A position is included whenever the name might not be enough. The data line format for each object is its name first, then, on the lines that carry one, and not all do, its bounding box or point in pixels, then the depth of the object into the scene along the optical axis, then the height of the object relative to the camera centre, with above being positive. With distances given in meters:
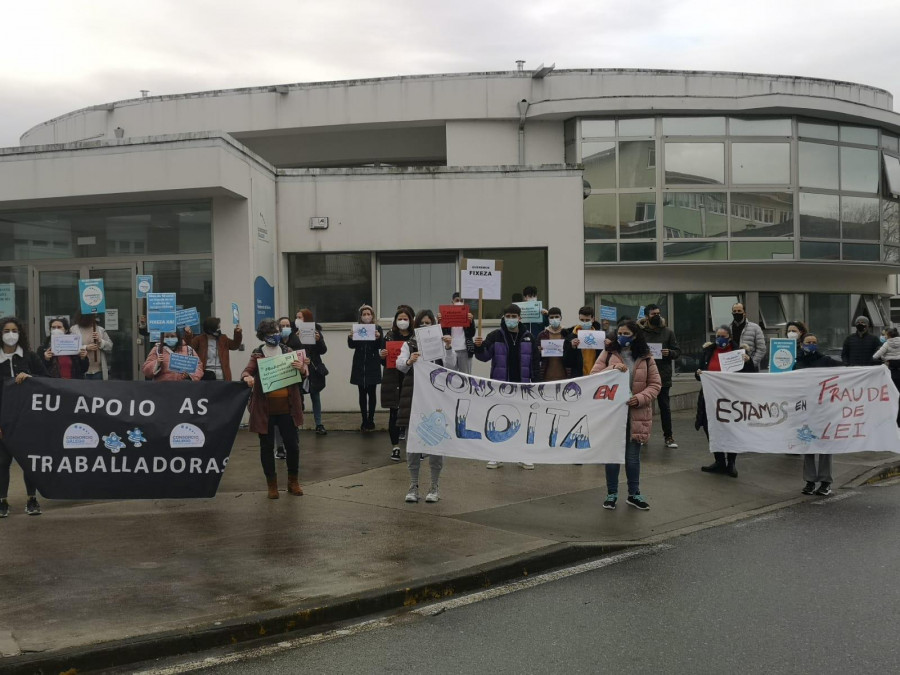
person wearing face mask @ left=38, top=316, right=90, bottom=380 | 10.29 -0.59
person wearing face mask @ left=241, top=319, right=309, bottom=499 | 8.70 -1.00
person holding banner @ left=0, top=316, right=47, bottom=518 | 8.05 -0.47
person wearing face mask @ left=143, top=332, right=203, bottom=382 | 9.98 -0.54
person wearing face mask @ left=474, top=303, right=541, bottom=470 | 10.66 -0.56
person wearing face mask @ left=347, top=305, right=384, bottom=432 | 12.63 -0.69
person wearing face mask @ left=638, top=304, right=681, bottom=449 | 12.14 -0.60
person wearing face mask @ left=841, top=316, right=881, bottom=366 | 15.56 -0.81
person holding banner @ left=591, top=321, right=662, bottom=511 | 8.63 -0.83
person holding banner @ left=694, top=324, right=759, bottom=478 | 10.68 -0.79
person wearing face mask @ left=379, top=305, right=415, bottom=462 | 10.55 -0.84
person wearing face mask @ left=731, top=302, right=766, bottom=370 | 11.94 -0.43
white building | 23.72 +4.25
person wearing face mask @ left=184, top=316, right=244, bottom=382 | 11.76 -0.45
